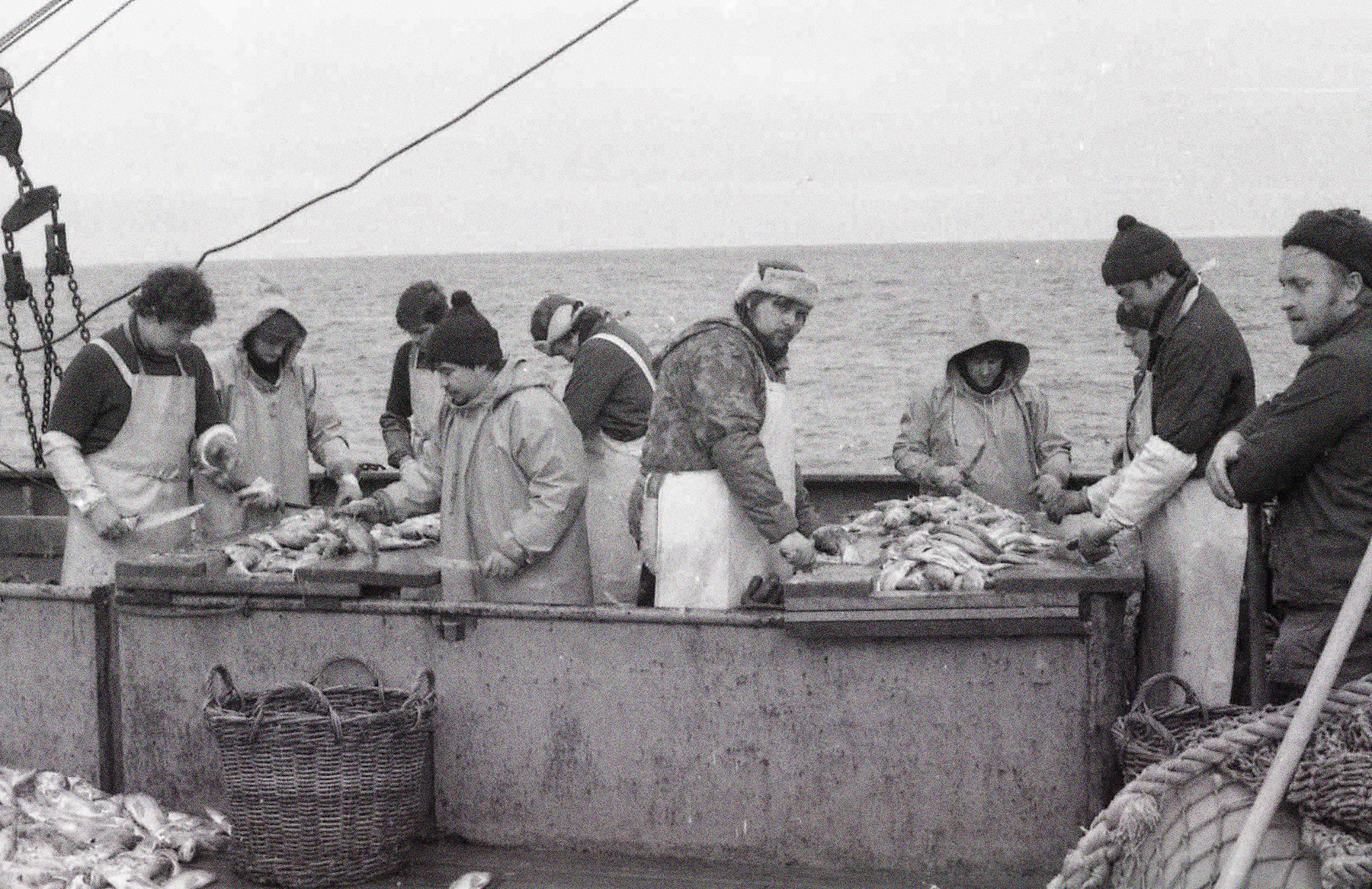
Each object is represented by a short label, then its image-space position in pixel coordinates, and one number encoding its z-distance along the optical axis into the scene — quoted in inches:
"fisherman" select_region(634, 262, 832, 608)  235.0
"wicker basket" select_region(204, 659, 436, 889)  225.5
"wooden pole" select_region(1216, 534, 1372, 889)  150.8
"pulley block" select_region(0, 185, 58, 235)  398.0
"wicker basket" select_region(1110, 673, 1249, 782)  198.8
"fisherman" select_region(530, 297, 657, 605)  311.0
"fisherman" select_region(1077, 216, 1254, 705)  237.3
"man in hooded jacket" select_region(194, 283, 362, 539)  323.0
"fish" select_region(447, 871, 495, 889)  221.1
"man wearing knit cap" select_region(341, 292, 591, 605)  245.6
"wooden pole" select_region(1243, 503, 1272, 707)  215.6
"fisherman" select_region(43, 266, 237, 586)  289.0
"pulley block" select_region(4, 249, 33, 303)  401.1
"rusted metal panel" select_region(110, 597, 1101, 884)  223.9
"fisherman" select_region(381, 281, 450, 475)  363.6
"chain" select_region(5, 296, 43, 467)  386.6
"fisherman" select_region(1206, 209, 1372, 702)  187.9
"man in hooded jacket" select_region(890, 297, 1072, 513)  327.9
